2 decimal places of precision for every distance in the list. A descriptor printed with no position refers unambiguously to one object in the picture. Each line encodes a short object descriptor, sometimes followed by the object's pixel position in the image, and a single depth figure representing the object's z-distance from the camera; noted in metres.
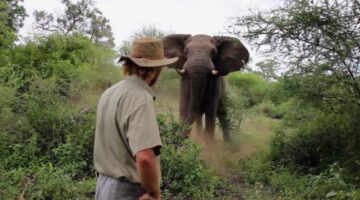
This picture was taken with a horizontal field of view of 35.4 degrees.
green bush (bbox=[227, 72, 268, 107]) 20.09
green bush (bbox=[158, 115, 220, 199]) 7.96
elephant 11.78
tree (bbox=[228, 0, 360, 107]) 9.17
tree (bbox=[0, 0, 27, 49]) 13.96
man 3.42
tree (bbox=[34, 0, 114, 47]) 33.19
